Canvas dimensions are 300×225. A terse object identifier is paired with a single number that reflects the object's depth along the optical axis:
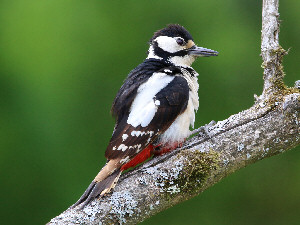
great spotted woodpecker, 6.10
